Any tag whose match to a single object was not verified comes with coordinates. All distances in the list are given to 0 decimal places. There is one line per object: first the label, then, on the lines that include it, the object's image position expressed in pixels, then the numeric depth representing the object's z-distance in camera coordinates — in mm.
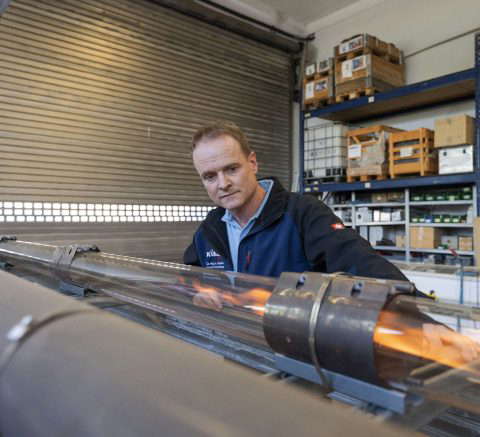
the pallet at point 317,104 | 6277
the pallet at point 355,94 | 5778
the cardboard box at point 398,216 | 5773
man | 1848
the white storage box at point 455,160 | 4936
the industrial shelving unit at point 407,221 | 5164
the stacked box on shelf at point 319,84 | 6211
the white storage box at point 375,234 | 6152
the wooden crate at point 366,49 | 5676
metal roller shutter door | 4762
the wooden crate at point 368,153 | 5637
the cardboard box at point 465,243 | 5059
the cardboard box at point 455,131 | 4879
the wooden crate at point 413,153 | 5238
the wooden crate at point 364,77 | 5698
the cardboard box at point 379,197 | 6026
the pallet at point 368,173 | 5668
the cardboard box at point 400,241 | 5730
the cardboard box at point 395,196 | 5828
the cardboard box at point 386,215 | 5902
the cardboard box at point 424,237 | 5359
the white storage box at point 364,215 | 6148
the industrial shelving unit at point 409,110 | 4933
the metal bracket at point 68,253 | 1462
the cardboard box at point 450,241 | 5374
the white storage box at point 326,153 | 6223
